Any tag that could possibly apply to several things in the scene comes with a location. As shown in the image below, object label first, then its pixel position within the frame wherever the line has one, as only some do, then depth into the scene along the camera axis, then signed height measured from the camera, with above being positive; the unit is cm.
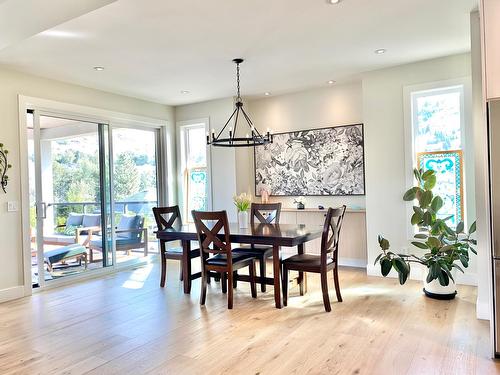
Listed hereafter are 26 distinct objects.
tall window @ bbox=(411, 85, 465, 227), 444 +52
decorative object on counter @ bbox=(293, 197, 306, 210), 584 -26
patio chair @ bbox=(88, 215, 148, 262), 576 -70
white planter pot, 383 -112
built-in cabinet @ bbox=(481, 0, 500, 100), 245 +89
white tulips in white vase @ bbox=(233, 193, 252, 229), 439 -26
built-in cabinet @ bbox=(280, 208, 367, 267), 528 -69
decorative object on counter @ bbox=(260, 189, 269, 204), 623 -15
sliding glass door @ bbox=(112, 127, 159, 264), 580 +1
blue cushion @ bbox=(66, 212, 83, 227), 517 -38
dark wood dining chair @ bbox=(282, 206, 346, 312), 360 -76
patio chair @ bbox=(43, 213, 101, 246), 498 -52
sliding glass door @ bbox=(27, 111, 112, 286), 475 -5
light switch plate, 436 -14
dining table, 361 -51
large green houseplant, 379 -68
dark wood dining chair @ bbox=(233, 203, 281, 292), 454 -38
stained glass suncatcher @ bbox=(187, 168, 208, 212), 659 -1
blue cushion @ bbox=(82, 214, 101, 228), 535 -41
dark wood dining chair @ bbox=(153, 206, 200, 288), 461 -48
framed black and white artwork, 557 +36
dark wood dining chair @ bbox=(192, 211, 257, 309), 377 -65
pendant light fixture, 404 +53
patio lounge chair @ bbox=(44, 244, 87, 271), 488 -82
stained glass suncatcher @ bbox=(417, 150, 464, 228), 443 +0
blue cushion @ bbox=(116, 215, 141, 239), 580 -53
